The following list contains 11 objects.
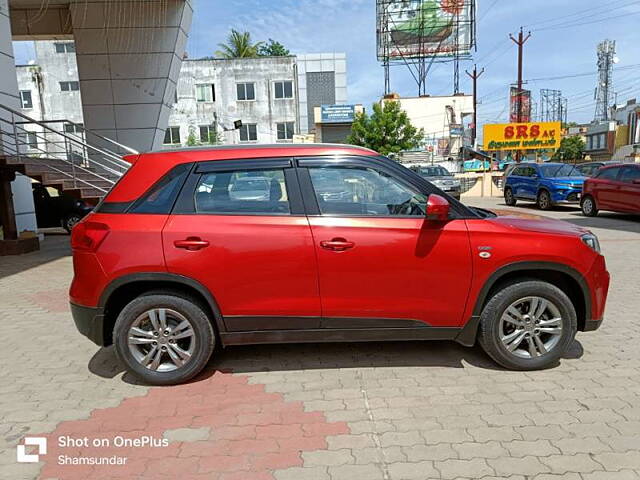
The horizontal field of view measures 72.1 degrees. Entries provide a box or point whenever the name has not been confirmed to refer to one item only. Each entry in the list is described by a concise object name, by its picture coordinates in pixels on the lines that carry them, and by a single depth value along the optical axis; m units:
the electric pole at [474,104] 38.79
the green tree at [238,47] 44.25
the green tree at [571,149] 58.75
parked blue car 14.73
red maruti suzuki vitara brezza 3.24
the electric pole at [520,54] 29.53
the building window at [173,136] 34.19
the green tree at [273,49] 53.03
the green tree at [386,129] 31.80
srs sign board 29.80
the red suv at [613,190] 11.55
